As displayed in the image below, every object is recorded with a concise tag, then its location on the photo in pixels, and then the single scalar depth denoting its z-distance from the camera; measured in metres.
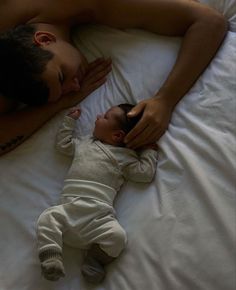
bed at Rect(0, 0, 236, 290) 0.94
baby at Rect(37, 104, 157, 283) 1.02
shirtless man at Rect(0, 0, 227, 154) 1.16
